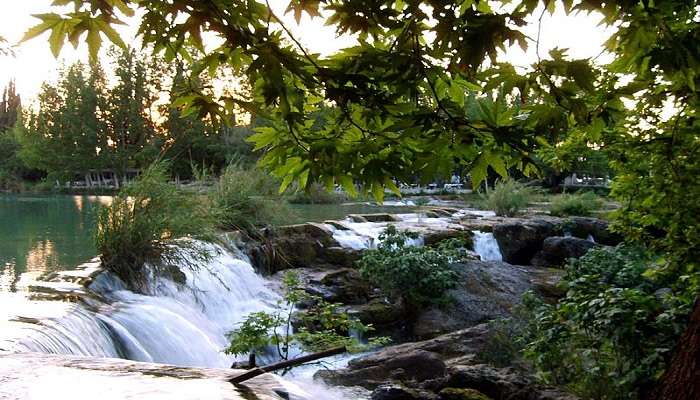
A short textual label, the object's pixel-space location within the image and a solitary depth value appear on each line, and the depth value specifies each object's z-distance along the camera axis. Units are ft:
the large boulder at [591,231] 58.95
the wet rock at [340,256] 43.39
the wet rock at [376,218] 57.31
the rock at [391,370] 22.53
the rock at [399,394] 17.87
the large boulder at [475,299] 32.09
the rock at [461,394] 17.49
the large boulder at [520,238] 54.54
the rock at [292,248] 39.83
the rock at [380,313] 32.74
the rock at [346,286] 35.83
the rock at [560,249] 51.57
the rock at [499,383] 16.31
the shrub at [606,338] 12.92
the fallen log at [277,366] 10.21
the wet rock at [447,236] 48.62
